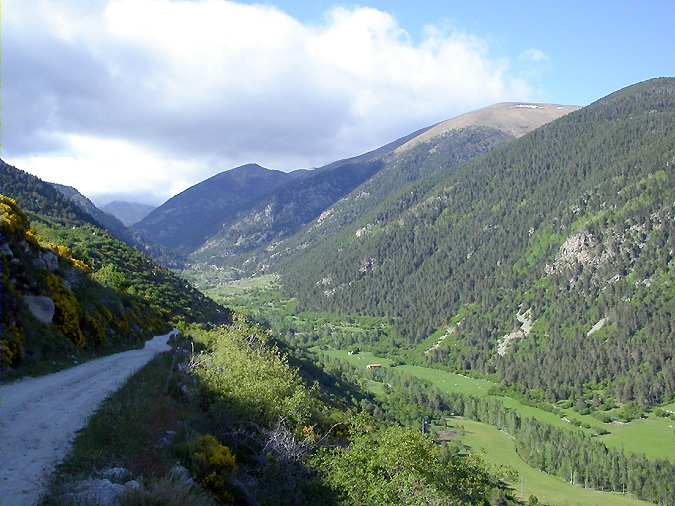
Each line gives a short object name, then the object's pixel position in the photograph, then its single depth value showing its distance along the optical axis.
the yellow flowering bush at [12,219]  30.17
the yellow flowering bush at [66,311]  29.98
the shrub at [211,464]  16.47
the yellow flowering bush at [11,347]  22.69
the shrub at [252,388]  24.09
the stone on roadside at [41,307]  28.17
